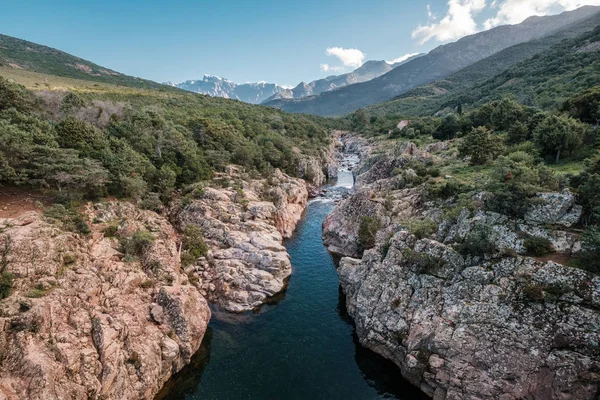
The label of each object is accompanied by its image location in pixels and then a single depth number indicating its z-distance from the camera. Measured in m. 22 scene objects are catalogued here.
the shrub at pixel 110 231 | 31.72
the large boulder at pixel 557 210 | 24.83
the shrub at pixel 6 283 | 21.46
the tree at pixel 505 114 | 61.56
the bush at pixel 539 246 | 23.41
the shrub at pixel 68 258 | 26.03
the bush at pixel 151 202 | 40.06
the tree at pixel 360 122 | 153.86
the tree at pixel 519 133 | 50.61
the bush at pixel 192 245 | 37.75
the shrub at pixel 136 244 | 30.91
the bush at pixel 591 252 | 19.77
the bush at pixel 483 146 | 47.72
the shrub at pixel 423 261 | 27.23
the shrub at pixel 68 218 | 29.53
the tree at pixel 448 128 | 77.44
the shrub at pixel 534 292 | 20.86
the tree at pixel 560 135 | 37.41
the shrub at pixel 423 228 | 31.23
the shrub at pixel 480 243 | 24.89
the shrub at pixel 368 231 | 42.22
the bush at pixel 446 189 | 37.65
